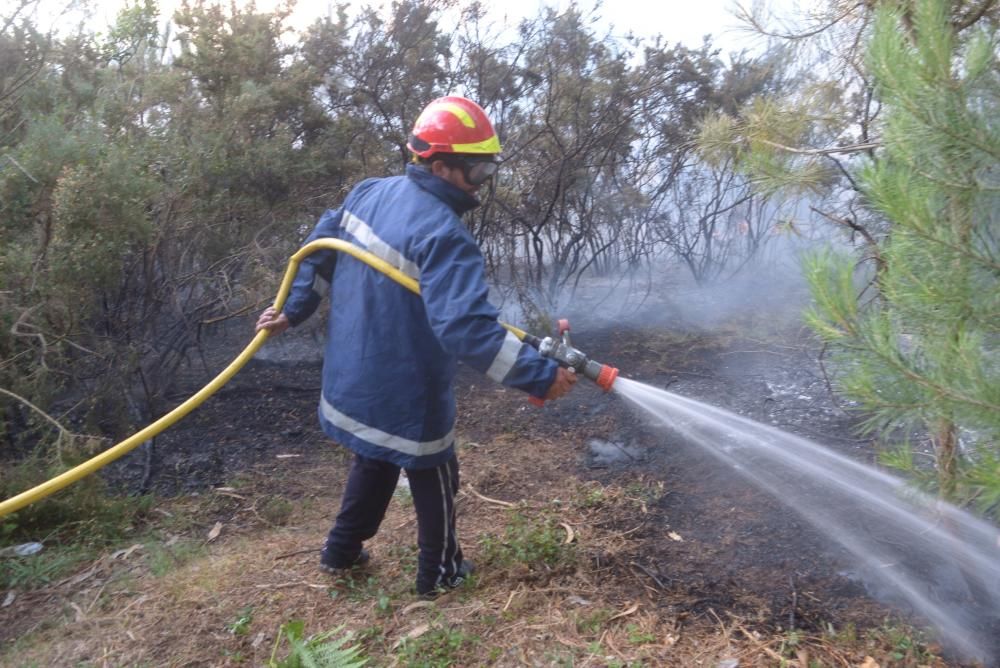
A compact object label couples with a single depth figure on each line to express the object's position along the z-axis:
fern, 2.26
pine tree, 2.02
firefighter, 2.49
